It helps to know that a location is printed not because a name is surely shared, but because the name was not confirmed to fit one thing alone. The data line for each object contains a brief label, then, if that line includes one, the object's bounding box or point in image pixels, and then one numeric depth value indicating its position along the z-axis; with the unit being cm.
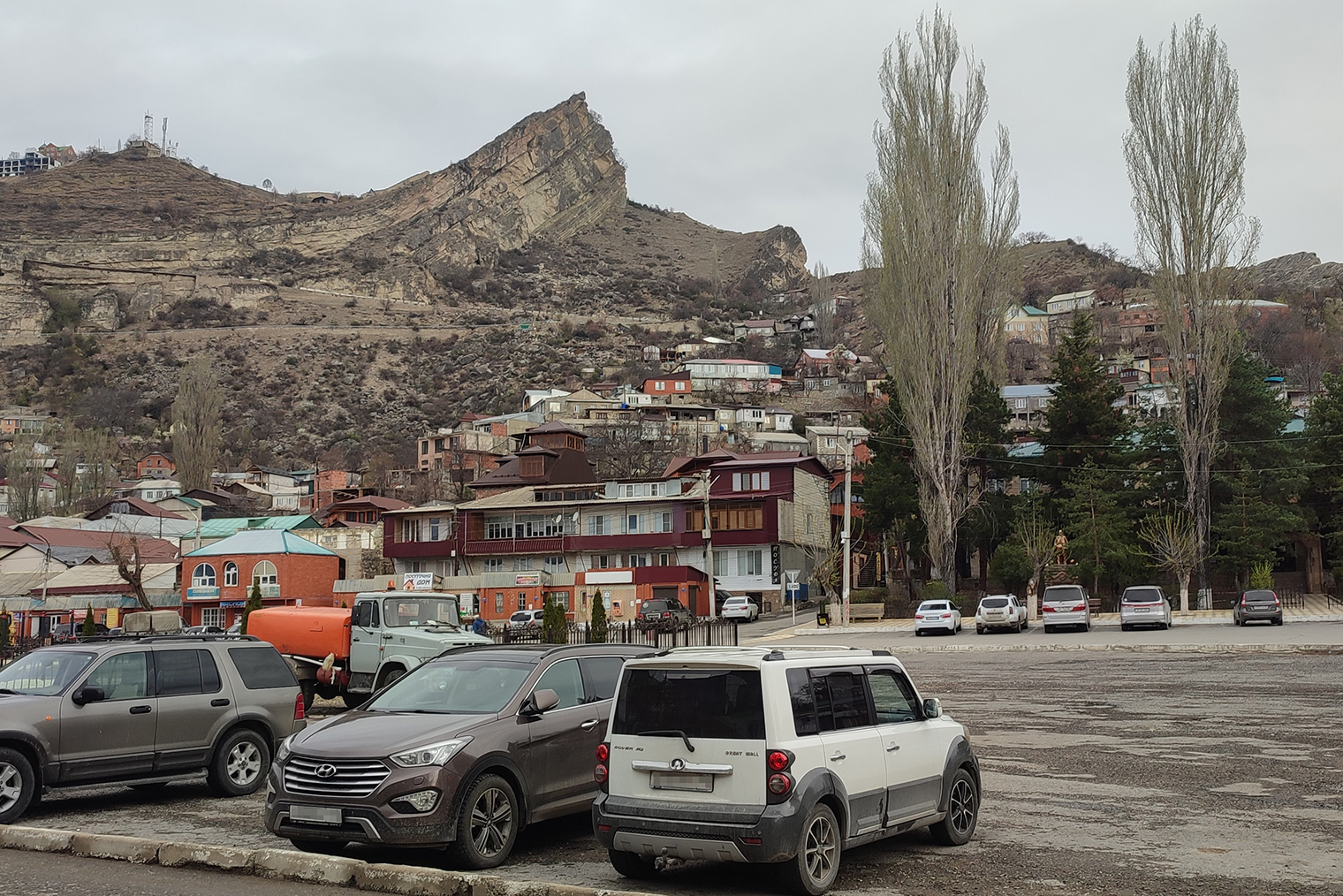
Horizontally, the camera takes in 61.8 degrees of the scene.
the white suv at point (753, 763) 744
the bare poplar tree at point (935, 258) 5200
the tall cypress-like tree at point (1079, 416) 5628
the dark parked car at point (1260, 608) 3938
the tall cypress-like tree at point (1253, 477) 5012
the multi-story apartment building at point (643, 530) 6362
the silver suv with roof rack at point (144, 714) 1071
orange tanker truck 2114
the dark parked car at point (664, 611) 4781
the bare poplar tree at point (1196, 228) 5003
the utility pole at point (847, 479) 4631
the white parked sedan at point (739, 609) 5419
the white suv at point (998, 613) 4044
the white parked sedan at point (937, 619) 4116
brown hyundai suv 838
